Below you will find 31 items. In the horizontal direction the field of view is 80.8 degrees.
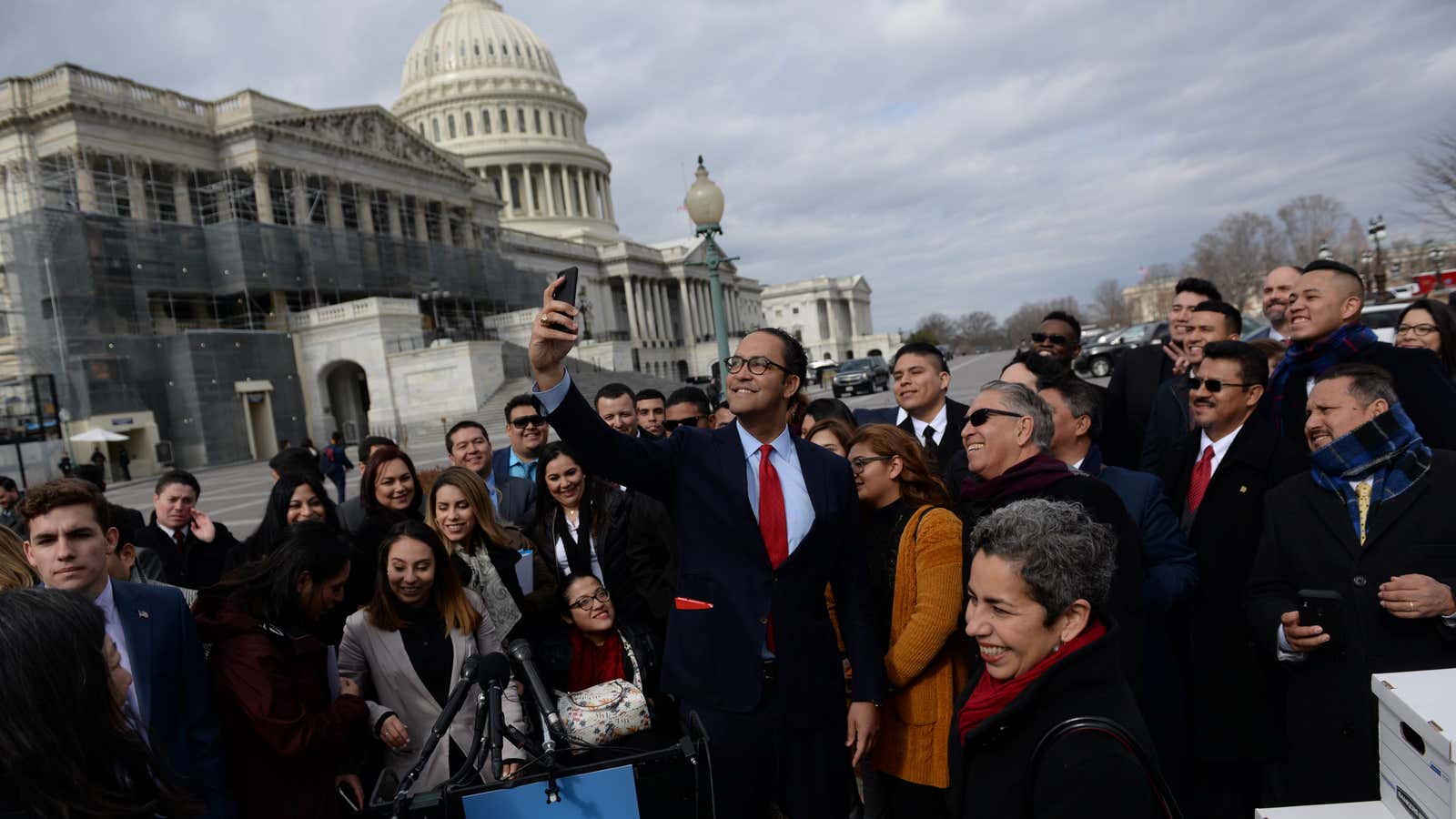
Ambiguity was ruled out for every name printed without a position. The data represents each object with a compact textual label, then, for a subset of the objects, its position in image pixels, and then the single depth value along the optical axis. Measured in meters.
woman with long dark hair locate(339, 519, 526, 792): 3.74
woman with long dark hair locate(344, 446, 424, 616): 5.38
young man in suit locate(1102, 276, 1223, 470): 6.33
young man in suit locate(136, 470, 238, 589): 5.80
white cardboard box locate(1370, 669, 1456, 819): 1.75
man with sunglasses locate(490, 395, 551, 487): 6.61
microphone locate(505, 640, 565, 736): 2.83
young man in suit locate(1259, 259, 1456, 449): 4.26
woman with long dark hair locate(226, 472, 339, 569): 5.38
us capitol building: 31.22
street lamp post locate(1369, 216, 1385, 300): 25.81
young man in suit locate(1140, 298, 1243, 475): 5.31
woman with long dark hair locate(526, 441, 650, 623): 4.70
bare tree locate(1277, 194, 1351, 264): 69.75
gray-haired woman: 1.87
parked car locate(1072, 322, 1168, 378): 29.63
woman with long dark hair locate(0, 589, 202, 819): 1.93
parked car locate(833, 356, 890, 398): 35.12
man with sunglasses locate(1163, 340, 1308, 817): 3.84
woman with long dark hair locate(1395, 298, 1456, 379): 6.14
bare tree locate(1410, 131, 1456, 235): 22.75
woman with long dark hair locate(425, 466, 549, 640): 4.60
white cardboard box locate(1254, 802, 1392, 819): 2.04
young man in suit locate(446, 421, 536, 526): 6.38
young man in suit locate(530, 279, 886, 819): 2.98
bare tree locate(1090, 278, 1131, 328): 119.25
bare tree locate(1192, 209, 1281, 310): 69.19
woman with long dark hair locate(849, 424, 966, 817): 3.34
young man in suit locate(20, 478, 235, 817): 2.93
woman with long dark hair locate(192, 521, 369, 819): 3.11
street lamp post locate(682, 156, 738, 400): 10.62
